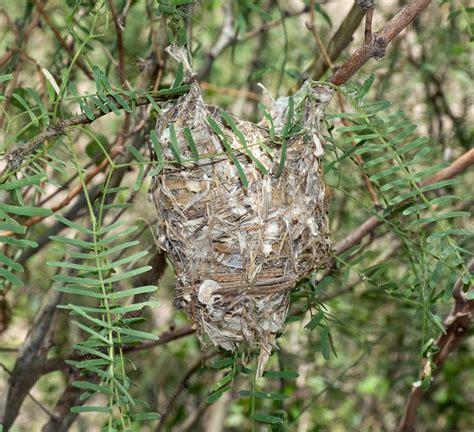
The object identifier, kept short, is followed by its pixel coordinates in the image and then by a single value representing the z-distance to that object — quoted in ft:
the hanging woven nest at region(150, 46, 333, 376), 2.10
